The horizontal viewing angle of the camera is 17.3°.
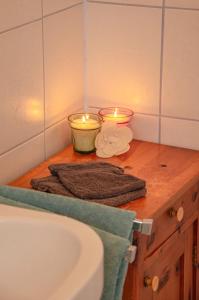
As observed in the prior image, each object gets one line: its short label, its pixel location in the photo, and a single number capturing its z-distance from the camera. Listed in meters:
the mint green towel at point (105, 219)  1.19
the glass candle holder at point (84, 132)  1.56
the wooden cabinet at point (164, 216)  1.34
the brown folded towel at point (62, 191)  1.34
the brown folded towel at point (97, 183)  1.35
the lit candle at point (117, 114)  1.61
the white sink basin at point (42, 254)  1.03
